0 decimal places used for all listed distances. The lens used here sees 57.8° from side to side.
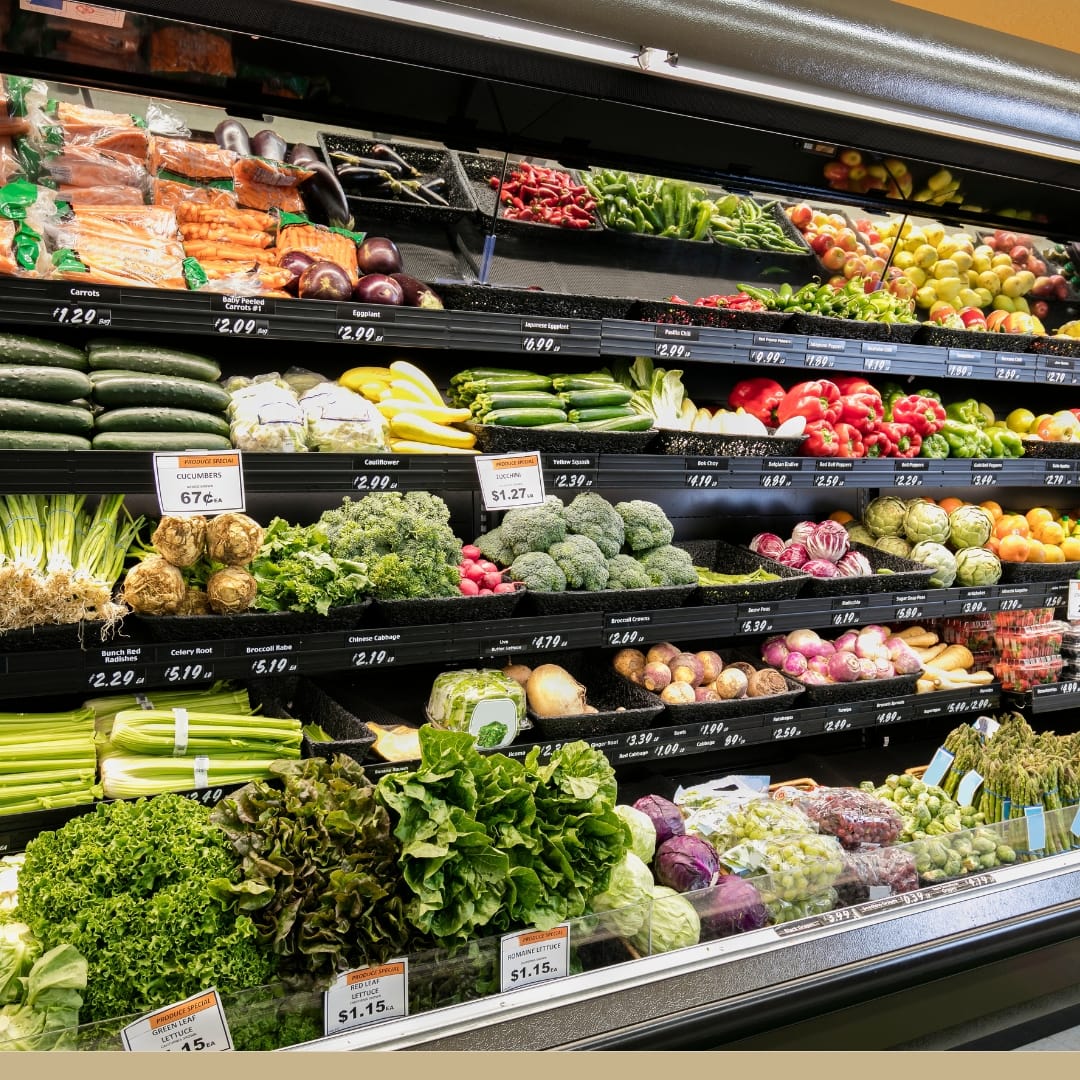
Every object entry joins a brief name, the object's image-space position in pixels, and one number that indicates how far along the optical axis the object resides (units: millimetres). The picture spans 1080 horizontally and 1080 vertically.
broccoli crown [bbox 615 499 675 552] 3293
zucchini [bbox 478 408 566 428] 2959
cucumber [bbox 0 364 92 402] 2311
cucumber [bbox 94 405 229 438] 2420
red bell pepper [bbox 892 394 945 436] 3910
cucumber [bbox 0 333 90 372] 2336
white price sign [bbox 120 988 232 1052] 1708
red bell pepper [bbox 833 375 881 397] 3816
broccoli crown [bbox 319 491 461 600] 2684
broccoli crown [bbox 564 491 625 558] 3160
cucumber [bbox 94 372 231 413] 2441
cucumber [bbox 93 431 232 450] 2398
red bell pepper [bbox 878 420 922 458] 3826
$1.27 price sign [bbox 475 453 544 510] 2852
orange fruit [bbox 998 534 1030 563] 4172
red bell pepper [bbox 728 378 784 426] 3709
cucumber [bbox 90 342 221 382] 2484
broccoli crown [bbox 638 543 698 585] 3215
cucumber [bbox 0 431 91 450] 2277
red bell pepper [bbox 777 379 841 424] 3617
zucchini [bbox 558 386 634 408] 3178
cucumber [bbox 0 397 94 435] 2291
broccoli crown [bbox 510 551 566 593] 2926
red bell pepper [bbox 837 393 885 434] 3713
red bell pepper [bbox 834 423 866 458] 3635
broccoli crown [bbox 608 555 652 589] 3107
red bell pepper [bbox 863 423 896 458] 3750
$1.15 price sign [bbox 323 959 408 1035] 1881
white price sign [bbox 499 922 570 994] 2049
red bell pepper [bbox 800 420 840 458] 3553
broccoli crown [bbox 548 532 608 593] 3002
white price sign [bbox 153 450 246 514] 2377
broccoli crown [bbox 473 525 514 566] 3072
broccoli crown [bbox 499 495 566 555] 3041
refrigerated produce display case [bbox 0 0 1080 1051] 1924
